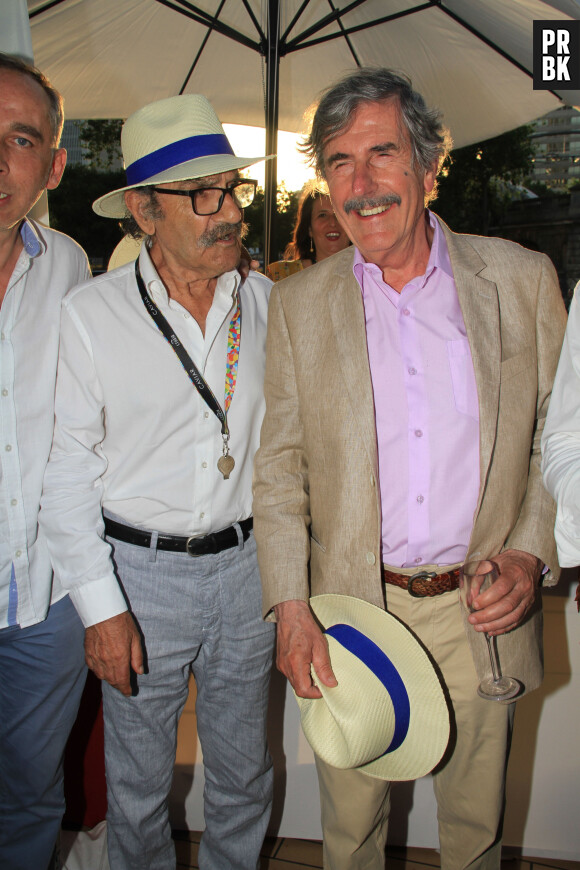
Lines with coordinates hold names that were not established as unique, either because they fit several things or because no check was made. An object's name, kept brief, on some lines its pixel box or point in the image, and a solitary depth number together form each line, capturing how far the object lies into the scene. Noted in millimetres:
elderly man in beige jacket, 1669
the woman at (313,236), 3617
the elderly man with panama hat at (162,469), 1776
